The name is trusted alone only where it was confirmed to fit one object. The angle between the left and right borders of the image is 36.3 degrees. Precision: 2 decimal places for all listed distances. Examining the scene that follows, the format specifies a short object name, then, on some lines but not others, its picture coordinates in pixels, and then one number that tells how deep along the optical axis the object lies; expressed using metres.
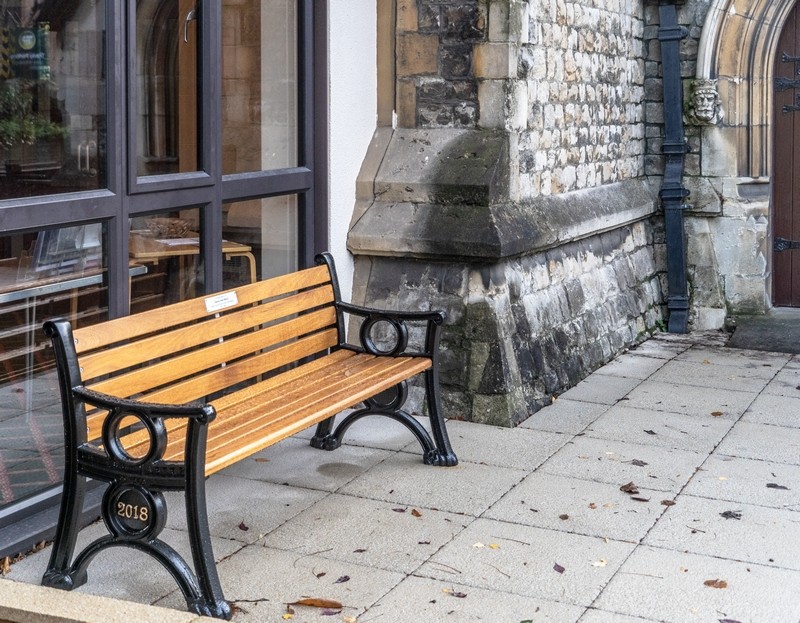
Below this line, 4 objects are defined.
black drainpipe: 8.76
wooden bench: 3.64
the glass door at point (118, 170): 4.27
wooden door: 8.87
